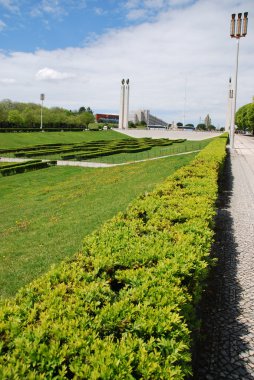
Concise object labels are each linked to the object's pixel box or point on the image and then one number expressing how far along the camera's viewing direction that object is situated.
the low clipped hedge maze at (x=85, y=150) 34.75
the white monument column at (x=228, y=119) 83.81
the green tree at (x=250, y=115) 83.19
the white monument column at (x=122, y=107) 93.56
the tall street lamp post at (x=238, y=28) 31.55
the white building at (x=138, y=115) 192.75
